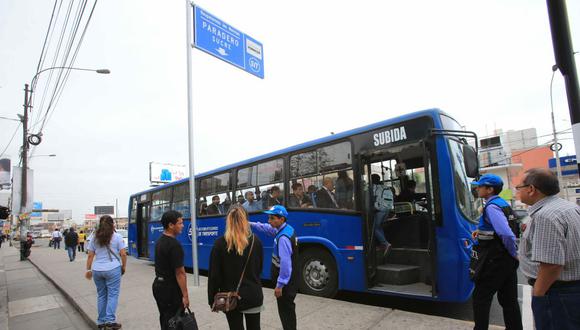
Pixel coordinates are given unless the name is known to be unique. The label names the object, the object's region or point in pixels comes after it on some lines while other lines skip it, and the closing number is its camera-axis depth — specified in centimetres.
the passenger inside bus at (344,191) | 641
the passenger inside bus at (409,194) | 678
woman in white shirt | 518
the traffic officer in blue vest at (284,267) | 371
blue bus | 528
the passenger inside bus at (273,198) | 773
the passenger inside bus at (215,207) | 975
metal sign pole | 820
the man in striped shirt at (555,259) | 240
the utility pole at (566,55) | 307
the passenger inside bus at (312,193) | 701
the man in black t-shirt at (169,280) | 374
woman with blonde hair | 320
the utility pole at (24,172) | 2125
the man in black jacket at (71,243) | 1776
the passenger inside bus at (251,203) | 839
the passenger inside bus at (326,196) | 668
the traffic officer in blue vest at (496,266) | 361
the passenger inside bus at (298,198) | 718
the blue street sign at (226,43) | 847
